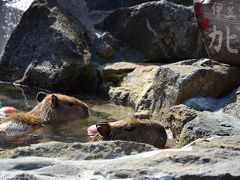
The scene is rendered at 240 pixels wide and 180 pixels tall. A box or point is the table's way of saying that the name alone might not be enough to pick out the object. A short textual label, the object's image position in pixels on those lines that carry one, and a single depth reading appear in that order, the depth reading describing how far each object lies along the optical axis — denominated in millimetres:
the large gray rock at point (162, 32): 15558
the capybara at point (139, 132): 7992
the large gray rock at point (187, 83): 10195
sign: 10346
